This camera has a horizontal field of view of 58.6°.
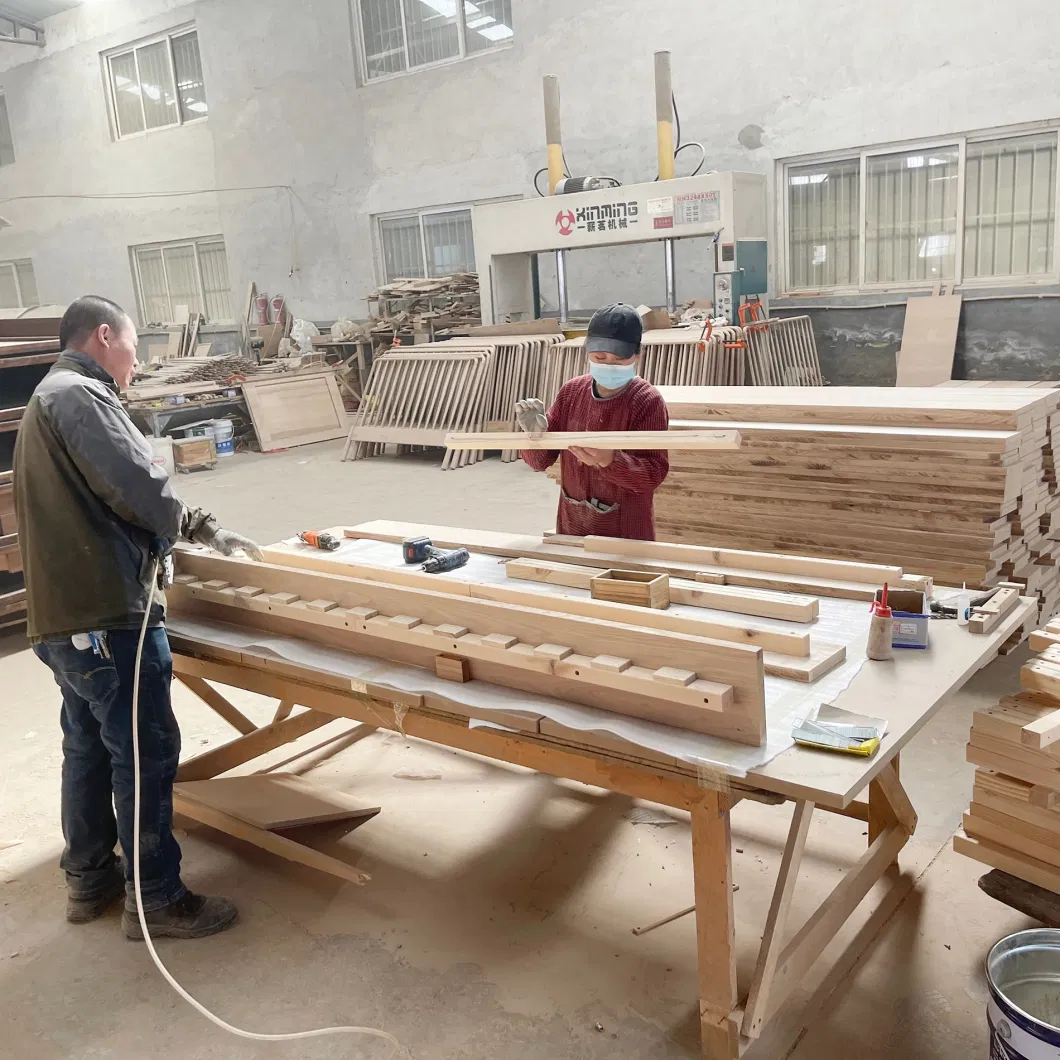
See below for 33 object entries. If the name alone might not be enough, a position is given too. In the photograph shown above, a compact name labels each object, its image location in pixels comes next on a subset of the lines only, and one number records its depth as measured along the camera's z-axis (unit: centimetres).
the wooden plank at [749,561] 263
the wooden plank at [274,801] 294
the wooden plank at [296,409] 1080
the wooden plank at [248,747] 313
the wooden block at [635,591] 245
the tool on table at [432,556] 292
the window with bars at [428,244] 1187
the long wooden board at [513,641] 186
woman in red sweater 307
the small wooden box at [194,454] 982
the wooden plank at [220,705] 331
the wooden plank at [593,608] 217
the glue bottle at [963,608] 240
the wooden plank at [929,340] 814
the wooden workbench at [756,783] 181
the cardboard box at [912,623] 224
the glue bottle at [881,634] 219
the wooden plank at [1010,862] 232
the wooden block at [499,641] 216
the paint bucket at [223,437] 1065
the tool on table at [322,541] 328
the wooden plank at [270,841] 277
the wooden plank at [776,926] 203
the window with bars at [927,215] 779
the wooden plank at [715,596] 242
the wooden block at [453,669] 225
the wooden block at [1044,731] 205
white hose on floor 222
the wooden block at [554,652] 206
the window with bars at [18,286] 1758
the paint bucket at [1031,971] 195
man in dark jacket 241
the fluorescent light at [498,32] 1090
